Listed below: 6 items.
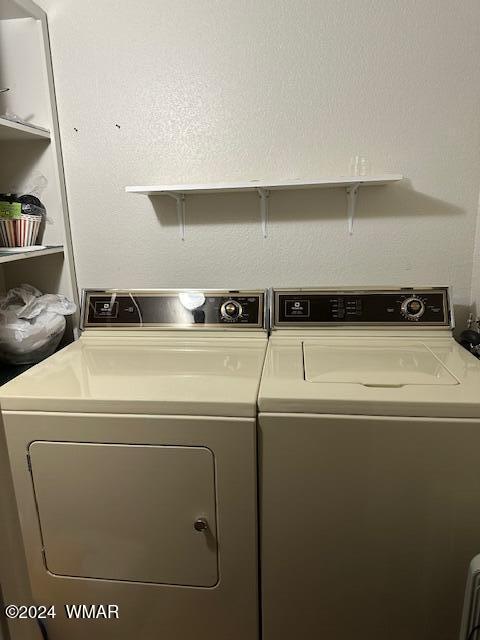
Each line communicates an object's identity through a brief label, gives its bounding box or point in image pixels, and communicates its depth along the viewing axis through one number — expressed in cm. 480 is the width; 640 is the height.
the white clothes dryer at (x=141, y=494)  119
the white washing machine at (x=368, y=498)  113
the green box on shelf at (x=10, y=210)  170
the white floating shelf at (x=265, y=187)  157
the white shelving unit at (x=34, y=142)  177
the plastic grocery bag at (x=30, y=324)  161
